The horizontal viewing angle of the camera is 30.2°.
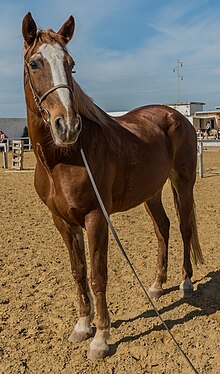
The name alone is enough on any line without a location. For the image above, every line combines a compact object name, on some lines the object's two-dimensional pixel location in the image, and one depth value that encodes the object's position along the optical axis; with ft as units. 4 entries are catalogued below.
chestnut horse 8.46
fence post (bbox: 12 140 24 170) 46.75
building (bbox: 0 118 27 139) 118.83
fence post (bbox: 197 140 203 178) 38.91
